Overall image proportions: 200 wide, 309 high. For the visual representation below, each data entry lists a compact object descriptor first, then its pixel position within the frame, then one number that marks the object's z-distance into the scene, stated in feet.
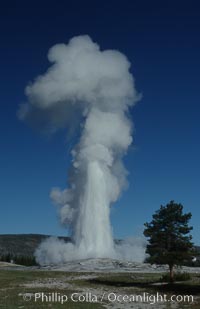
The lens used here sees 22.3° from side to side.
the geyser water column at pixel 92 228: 424.46
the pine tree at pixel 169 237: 180.75
